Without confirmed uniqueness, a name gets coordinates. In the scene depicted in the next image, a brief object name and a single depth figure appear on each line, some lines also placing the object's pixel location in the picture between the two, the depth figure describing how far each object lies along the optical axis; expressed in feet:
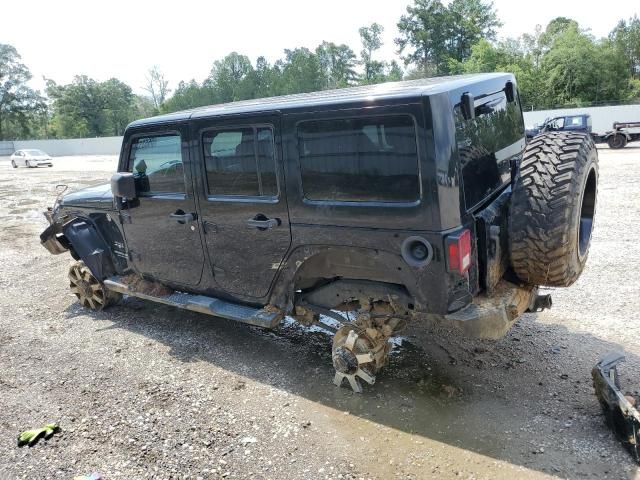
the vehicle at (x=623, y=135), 65.77
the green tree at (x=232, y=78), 196.54
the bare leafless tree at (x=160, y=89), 268.00
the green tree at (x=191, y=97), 199.93
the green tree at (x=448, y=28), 187.52
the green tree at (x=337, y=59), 225.56
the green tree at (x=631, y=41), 155.02
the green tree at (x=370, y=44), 224.33
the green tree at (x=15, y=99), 218.59
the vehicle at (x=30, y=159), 101.65
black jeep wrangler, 9.61
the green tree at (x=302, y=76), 188.34
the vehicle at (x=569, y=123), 64.44
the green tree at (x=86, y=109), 231.71
